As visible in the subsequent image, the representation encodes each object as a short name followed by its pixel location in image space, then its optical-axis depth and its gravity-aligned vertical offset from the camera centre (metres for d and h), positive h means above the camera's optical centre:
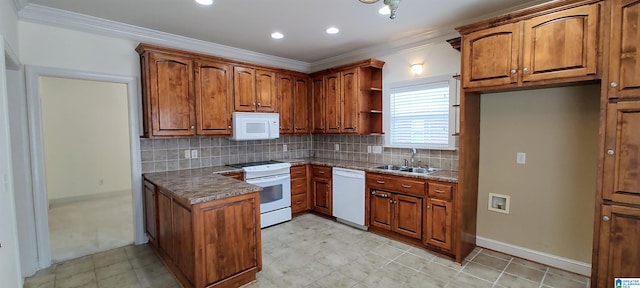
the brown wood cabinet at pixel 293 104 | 4.59 +0.47
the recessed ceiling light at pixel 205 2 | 2.63 +1.21
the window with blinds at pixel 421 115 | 3.56 +0.22
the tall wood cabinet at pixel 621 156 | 1.99 -0.19
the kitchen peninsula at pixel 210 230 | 2.34 -0.87
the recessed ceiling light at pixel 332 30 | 3.41 +1.24
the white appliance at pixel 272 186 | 4.00 -0.80
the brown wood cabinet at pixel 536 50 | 2.19 +0.69
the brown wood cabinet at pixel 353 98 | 4.18 +0.51
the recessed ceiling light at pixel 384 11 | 2.79 +1.21
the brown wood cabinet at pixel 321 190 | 4.41 -0.92
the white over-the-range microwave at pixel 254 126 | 3.96 +0.09
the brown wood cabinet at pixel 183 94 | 3.30 +0.48
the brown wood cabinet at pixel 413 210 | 3.06 -0.93
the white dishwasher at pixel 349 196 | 3.94 -0.92
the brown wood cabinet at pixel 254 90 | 4.02 +0.63
